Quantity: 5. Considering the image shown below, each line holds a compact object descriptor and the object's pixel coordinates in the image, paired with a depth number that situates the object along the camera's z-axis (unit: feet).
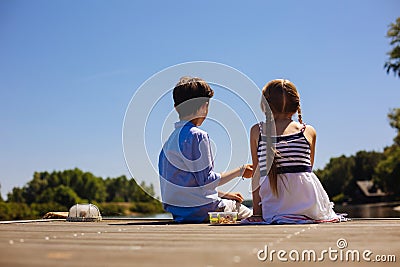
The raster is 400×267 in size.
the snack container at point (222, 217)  12.62
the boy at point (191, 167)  13.57
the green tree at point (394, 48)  73.26
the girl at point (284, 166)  12.51
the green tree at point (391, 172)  121.49
